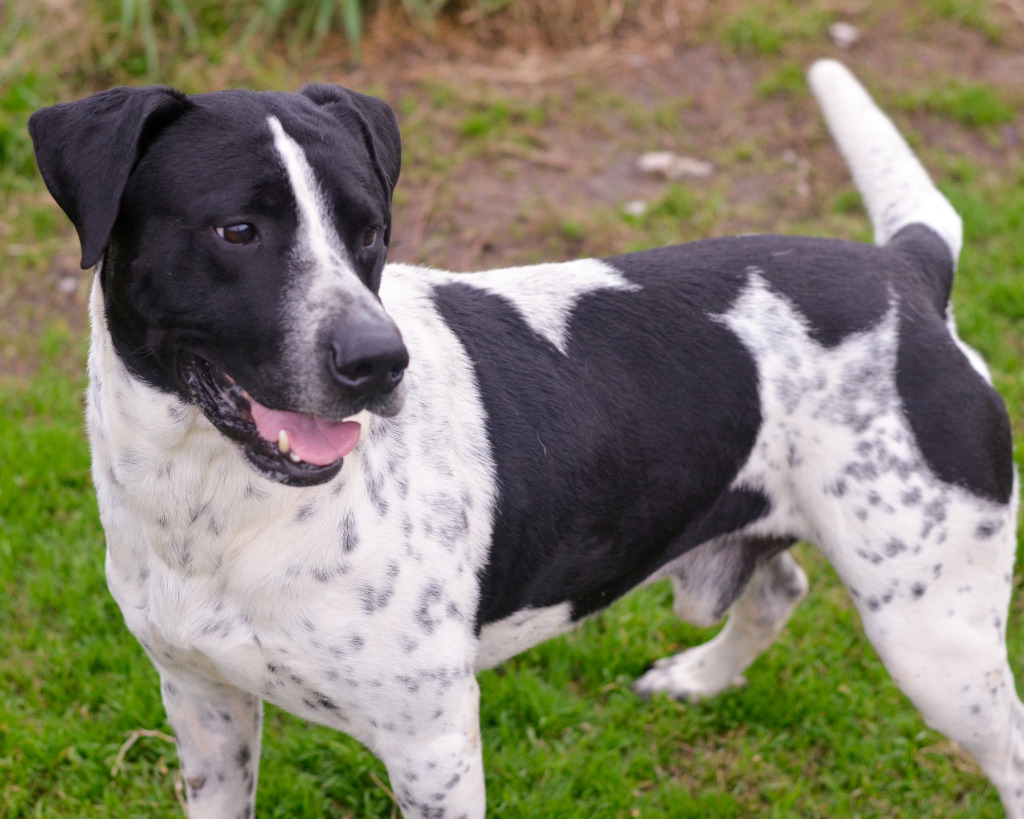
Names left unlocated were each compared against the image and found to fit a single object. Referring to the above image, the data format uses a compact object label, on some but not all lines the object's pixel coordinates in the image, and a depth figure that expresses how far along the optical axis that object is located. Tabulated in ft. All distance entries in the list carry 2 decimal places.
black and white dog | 6.98
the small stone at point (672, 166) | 19.15
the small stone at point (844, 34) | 21.59
